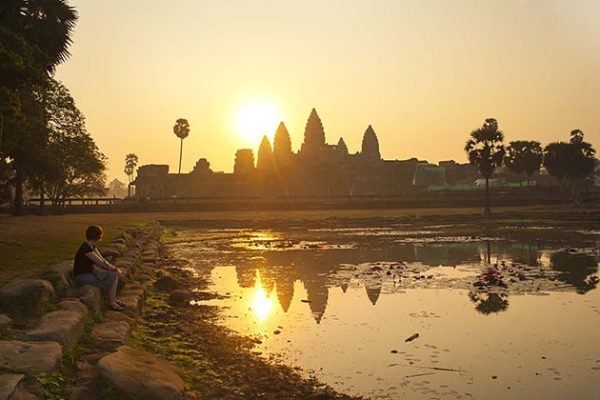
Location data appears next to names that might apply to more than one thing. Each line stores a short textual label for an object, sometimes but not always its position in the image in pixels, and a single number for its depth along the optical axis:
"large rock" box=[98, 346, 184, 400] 5.48
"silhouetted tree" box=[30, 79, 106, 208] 26.45
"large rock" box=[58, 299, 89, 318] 7.47
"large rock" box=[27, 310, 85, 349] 6.20
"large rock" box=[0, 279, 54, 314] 7.18
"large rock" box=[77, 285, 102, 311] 8.19
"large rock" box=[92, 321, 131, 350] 6.98
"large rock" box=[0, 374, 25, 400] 4.47
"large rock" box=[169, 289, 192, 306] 11.55
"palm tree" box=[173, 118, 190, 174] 100.25
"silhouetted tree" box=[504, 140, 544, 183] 74.88
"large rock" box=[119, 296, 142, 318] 9.14
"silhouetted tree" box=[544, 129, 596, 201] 66.81
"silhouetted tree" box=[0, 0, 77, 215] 13.16
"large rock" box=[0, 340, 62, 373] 5.22
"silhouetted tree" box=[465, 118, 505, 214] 55.91
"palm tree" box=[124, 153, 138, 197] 131.50
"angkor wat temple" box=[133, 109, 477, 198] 100.81
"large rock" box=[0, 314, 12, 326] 6.47
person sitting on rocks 9.06
